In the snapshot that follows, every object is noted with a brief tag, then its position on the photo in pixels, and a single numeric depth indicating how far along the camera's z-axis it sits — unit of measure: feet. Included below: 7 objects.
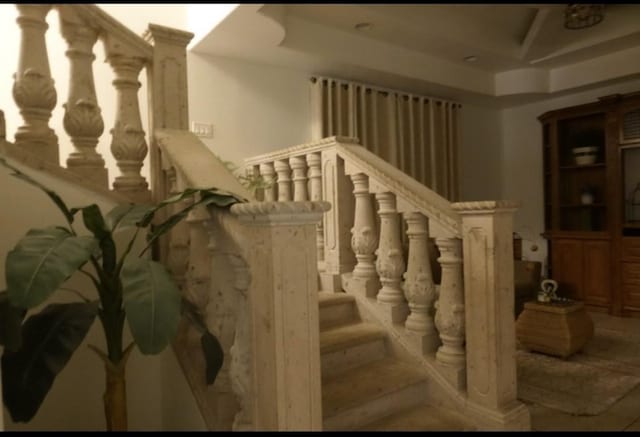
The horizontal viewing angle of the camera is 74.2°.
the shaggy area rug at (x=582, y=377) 7.66
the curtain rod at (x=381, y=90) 12.92
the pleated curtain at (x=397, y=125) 12.90
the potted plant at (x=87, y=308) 3.35
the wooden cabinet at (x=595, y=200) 13.80
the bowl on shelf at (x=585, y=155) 14.93
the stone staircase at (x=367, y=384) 5.74
